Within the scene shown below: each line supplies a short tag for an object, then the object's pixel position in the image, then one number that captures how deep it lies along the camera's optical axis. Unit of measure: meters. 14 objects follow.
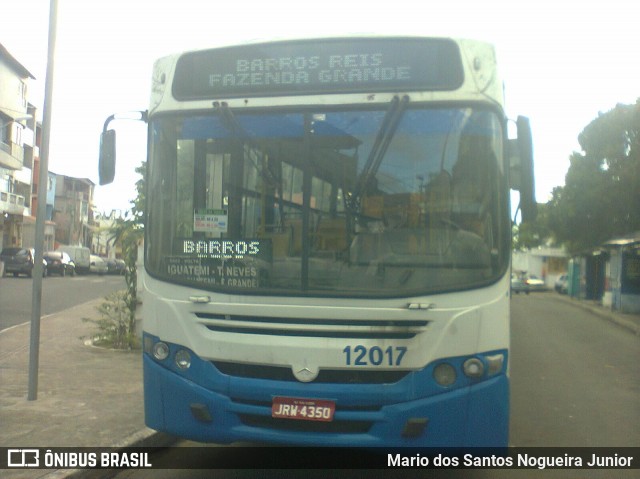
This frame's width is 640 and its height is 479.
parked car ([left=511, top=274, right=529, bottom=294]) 58.97
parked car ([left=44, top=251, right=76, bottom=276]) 44.75
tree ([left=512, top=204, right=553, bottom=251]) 42.96
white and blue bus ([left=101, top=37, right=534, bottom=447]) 4.94
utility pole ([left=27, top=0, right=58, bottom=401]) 7.82
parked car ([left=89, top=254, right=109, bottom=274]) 56.02
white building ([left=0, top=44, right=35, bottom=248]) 45.44
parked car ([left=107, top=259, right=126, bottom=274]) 59.88
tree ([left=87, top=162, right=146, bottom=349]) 12.20
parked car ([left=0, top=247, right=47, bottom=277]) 39.31
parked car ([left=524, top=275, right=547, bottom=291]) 63.64
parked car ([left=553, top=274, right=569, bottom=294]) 57.29
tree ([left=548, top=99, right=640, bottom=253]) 31.14
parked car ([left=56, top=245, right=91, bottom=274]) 52.69
